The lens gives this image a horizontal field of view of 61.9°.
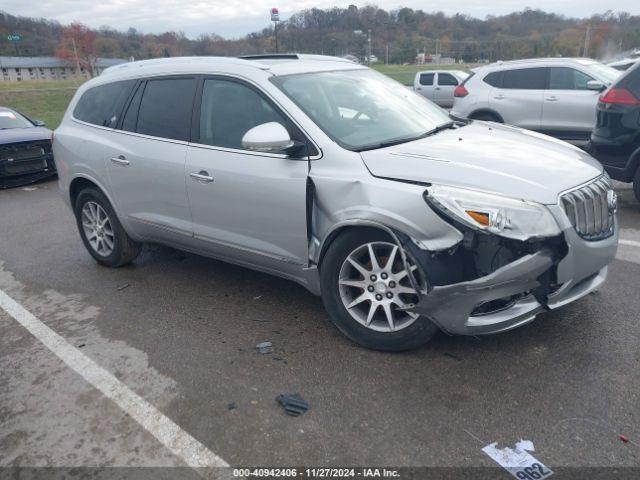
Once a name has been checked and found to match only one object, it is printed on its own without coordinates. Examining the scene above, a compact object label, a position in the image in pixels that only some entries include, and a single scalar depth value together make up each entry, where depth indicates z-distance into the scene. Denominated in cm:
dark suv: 593
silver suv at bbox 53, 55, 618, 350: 296
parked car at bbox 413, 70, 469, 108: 2142
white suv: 966
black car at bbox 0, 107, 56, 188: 982
